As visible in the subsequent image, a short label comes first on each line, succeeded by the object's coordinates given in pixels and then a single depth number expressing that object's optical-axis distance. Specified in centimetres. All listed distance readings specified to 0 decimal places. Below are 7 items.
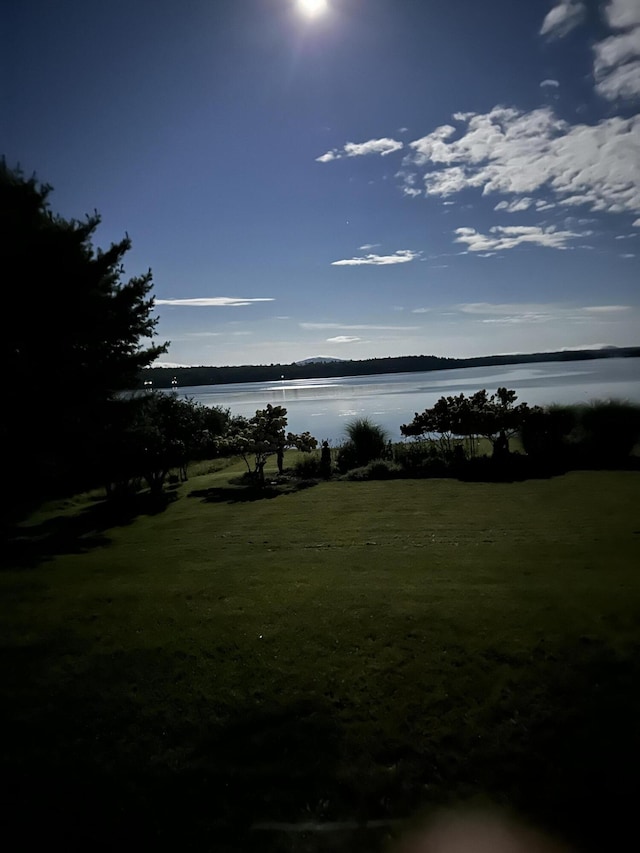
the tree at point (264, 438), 1836
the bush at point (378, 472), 1777
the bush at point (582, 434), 1741
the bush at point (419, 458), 1789
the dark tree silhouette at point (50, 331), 1226
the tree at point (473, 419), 1852
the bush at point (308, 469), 1909
